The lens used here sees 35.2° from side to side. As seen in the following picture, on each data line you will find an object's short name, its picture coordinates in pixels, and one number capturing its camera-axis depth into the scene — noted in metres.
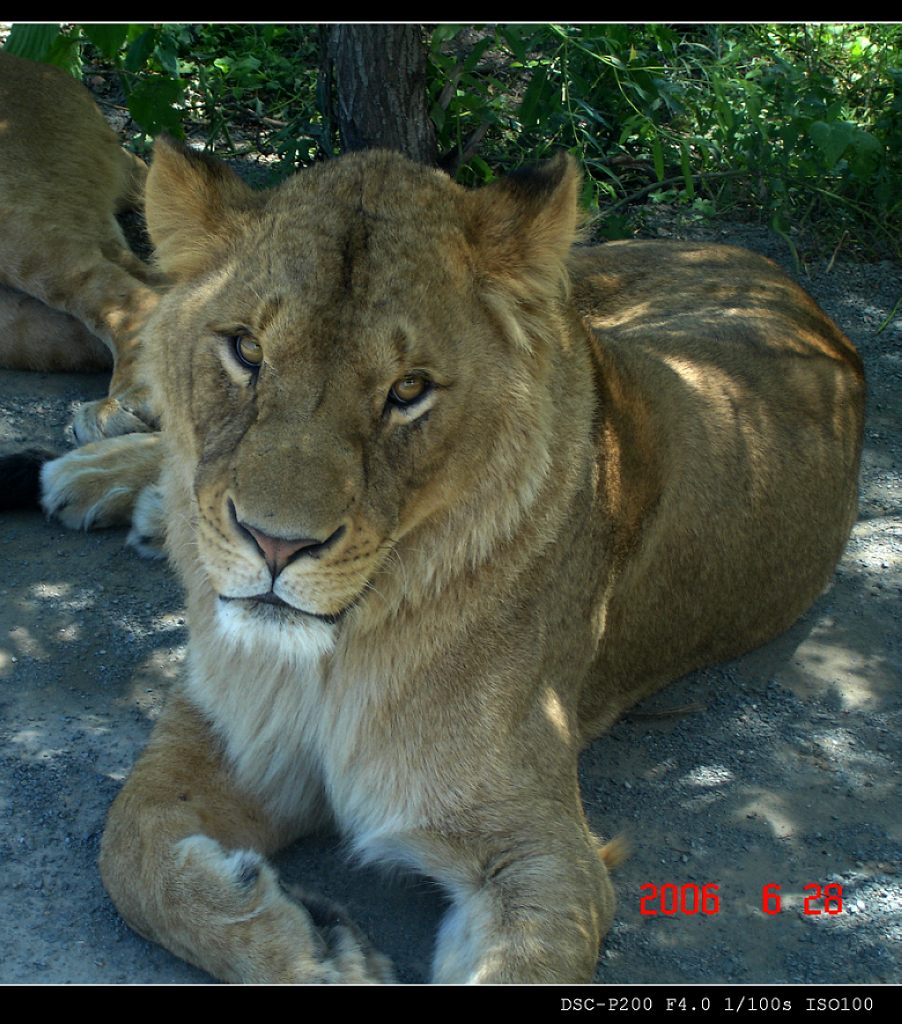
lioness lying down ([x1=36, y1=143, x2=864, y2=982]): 2.37
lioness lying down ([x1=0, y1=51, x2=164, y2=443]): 4.59
